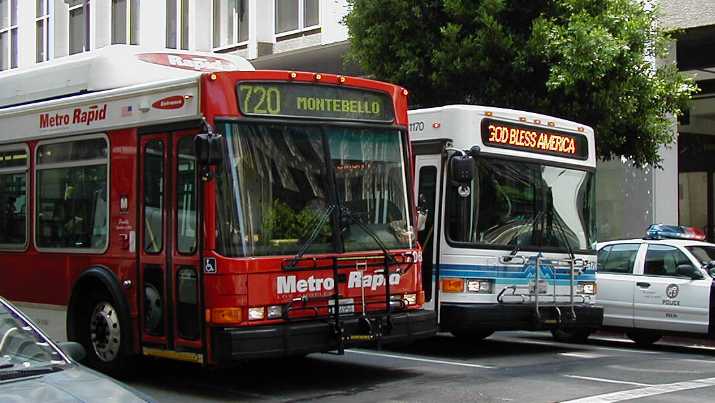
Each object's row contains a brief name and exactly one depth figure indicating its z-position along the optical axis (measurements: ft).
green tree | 51.11
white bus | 39.45
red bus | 29.89
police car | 44.24
